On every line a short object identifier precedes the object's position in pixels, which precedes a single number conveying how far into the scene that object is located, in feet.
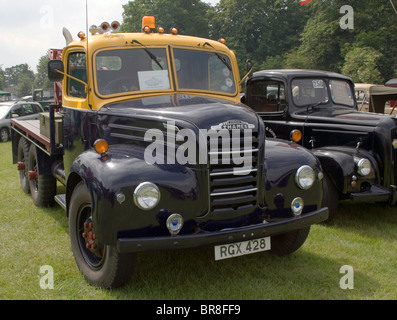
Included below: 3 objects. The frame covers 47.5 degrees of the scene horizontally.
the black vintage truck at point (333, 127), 18.20
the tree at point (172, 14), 153.07
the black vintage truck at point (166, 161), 11.43
